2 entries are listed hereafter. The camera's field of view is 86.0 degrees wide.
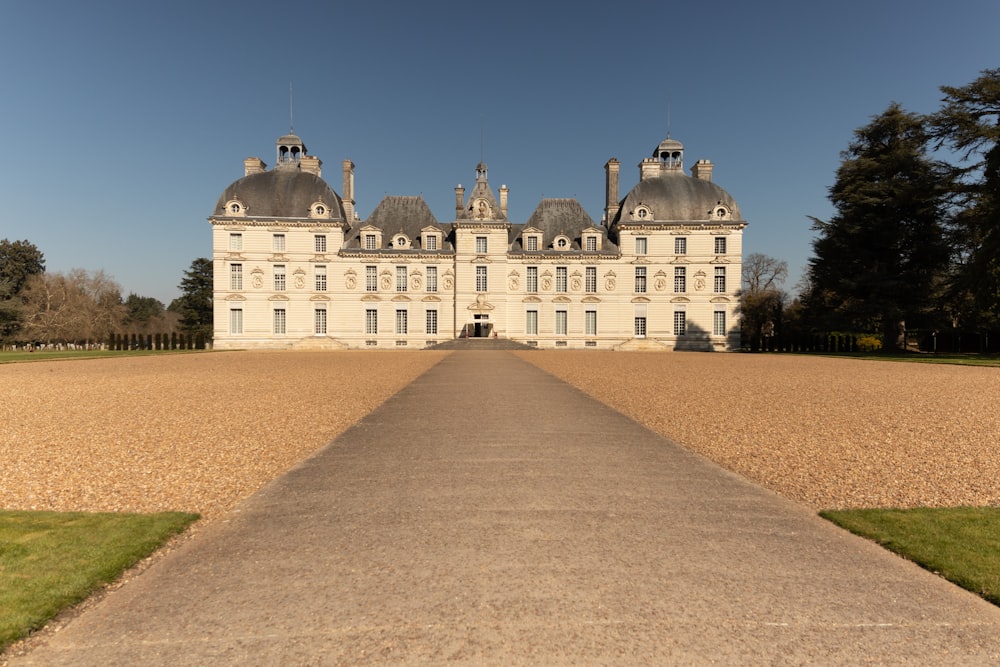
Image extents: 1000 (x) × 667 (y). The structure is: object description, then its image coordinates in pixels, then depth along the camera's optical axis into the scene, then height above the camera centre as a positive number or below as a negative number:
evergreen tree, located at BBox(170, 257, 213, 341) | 67.06 +5.50
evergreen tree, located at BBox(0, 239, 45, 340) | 74.50 +11.12
